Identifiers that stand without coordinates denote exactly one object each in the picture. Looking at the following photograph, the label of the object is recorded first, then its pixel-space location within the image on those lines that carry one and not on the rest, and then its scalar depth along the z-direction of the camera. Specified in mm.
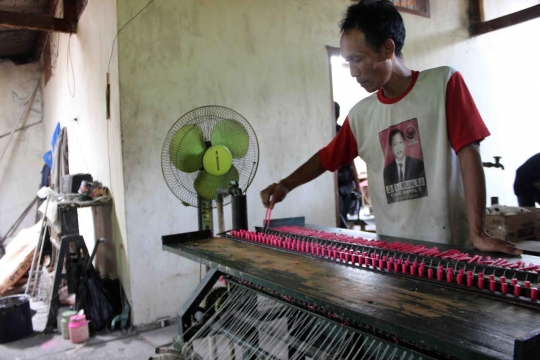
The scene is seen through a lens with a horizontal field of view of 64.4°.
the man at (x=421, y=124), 1596
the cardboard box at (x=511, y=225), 3070
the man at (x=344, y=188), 4766
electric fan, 2219
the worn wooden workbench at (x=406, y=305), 780
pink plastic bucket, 3330
